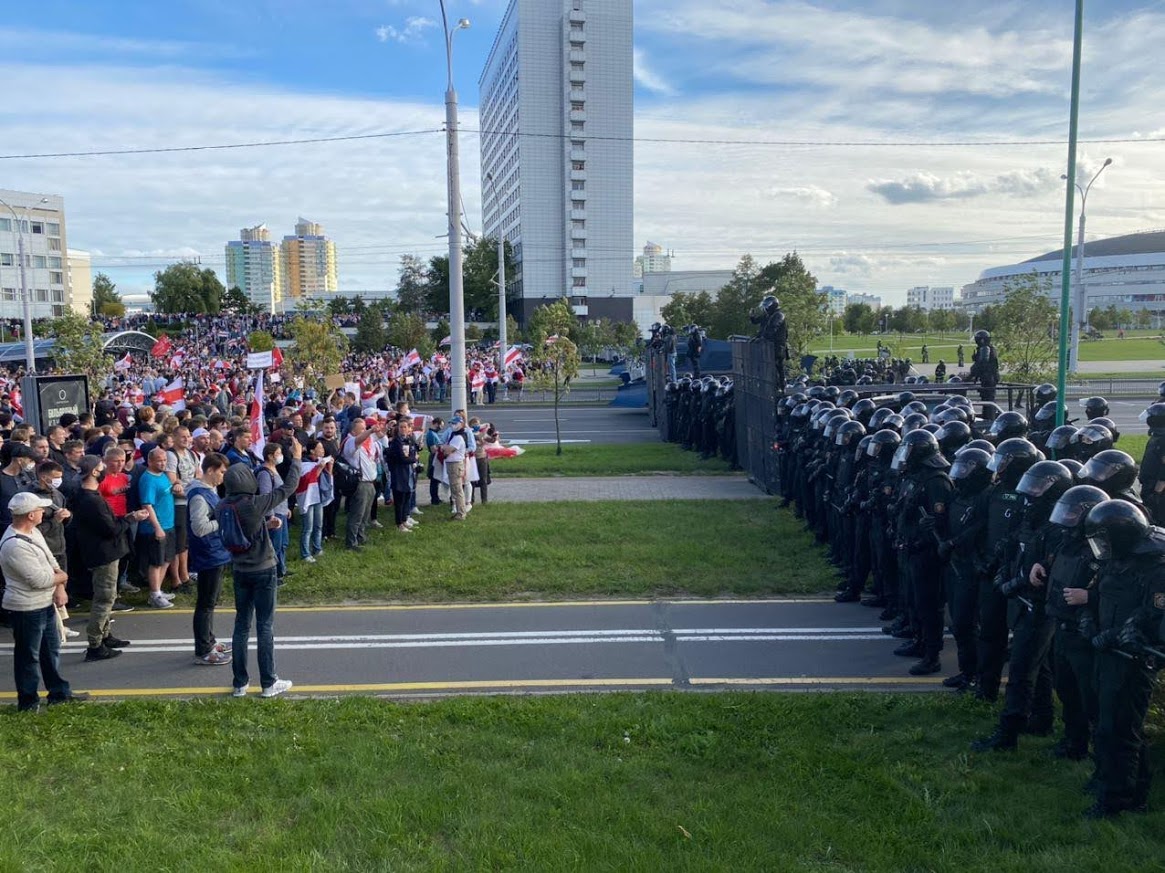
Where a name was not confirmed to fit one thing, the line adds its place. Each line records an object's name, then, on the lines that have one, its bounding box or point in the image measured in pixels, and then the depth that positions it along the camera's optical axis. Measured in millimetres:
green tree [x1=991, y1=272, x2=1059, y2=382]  26422
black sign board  14648
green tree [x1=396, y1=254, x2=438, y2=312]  97062
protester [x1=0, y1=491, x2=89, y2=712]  6871
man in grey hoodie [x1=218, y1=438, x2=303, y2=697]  7125
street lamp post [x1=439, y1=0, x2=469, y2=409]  16272
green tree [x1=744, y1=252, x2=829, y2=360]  38656
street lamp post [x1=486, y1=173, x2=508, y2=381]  43531
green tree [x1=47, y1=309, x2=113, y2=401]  28031
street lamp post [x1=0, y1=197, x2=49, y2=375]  27875
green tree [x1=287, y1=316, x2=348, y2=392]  31688
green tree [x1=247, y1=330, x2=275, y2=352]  48694
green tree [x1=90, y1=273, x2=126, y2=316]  81250
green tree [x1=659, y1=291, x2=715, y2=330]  58762
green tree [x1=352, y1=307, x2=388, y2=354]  57750
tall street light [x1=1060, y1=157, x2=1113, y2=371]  40191
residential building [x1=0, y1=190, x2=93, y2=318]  92062
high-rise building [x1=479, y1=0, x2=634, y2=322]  91062
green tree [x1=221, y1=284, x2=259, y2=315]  88450
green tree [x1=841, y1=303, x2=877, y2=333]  83881
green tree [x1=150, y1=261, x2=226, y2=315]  85750
